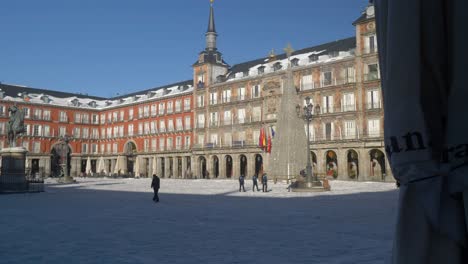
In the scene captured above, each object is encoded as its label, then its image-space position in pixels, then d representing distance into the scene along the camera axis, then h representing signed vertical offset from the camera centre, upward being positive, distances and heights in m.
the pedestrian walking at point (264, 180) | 24.25 -1.03
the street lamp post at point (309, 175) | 23.09 -0.83
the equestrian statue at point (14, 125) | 23.50 +2.36
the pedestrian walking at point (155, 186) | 17.89 -0.96
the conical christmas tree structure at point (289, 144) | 30.42 +1.34
